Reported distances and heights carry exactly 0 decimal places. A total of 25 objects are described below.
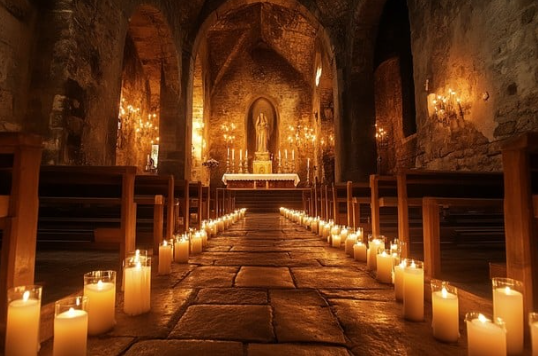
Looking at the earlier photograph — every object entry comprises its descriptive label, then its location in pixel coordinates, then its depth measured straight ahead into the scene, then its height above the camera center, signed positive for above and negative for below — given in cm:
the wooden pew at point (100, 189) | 240 +10
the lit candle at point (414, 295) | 164 -49
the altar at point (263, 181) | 1227 +79
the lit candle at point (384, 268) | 230 -49
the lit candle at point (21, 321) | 114 -44
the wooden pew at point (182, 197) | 411 +5
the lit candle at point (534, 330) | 113 -47
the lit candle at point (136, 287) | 170 -47
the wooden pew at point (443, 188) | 260 +12
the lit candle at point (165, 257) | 248 -45
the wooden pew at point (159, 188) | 339 +14
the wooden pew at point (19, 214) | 139 -6
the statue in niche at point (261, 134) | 1538 +330
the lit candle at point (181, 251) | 295 -47
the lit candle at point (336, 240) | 382 -48
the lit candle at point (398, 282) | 188 -50
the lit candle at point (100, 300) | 146 -46
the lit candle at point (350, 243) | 340 -45
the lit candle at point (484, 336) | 110 -48
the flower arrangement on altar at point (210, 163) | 1336 +163
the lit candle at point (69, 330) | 114 -47
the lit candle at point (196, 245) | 341 -48
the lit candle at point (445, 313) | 139 -50
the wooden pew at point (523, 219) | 143 -8
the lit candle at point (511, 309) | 130 -45
